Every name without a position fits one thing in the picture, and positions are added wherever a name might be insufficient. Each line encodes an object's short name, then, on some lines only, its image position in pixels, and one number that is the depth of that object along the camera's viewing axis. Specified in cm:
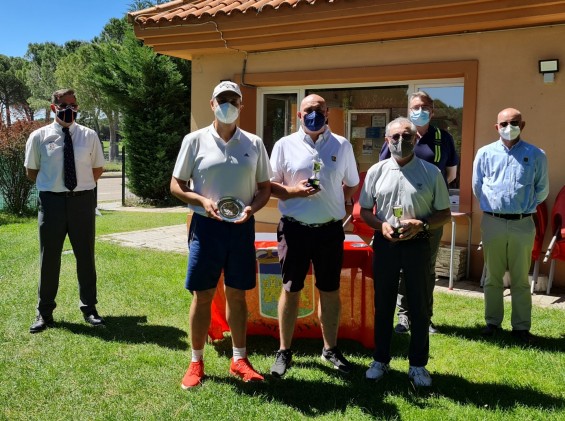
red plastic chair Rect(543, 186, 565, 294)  573
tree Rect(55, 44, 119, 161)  3940
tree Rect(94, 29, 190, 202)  1692
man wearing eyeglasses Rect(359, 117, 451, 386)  364
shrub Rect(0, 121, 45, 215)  1275
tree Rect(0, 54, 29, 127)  6084
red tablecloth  449
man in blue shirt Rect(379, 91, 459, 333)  443
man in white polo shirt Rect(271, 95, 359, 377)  382
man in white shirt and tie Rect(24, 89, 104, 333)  491
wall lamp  614
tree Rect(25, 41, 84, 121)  5503
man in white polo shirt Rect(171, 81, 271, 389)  363
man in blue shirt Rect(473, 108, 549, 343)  461
